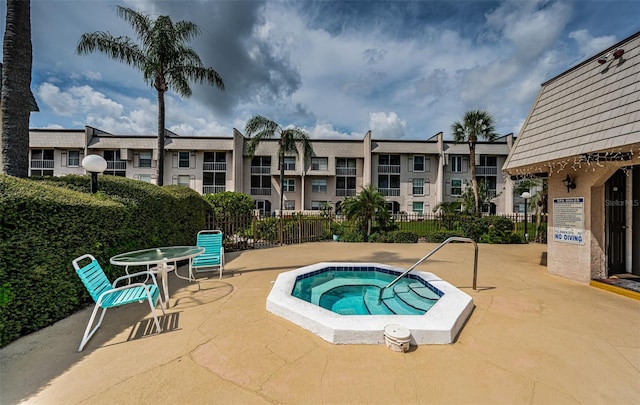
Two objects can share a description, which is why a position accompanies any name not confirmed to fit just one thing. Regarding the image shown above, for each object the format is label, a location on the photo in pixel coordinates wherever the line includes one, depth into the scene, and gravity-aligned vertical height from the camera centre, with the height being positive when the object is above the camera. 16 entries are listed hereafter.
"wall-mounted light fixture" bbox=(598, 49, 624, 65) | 5.40 +3.47
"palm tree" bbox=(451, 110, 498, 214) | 19.42 +6.25
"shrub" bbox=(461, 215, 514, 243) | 12.80 -1.18
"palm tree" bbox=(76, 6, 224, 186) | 10.20 +6.69
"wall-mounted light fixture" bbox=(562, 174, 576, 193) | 5.95 +0.62
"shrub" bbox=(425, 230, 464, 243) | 13.25 -1.57
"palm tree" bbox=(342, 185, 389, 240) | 13.22 -0.09
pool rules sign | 5.83 -0.29
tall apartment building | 26.25 +4.48
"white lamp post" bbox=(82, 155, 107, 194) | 4.91 +0.77
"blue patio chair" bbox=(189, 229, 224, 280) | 6.07 -1.28
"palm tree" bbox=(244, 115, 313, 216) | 17.25 +5.15
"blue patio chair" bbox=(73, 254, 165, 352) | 3.23 -1.28
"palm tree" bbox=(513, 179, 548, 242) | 13.54 +0.33
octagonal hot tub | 3.18 -1.66
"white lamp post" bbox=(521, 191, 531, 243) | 13.08 -1.28
